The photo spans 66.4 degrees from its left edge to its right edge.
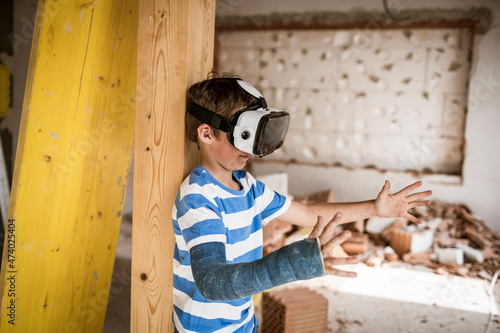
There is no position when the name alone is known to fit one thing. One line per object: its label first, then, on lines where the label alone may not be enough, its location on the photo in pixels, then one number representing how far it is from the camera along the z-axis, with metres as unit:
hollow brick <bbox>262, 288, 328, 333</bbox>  2.59
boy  1.20
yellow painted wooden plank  1.75
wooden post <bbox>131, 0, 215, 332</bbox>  1.56
